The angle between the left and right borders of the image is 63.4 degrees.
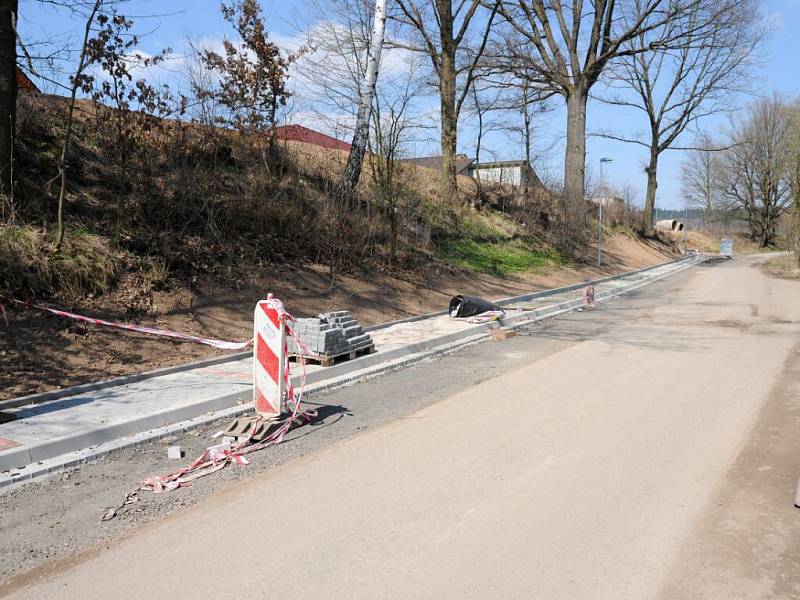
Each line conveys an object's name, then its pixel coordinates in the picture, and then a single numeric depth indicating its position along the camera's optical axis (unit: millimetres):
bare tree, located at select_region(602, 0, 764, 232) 43688
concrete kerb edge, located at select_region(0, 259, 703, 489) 5344
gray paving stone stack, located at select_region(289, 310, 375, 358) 9148
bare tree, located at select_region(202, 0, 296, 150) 16062
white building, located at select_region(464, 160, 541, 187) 32631
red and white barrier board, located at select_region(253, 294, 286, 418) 6383
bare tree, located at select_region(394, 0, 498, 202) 24516
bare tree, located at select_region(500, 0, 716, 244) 31750
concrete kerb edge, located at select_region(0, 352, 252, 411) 6934
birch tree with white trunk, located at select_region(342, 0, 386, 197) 16703
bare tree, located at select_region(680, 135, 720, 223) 78938
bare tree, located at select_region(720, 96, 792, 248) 65750
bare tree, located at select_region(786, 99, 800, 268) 31406
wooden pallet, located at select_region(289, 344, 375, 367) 9055
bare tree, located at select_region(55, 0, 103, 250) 10023
